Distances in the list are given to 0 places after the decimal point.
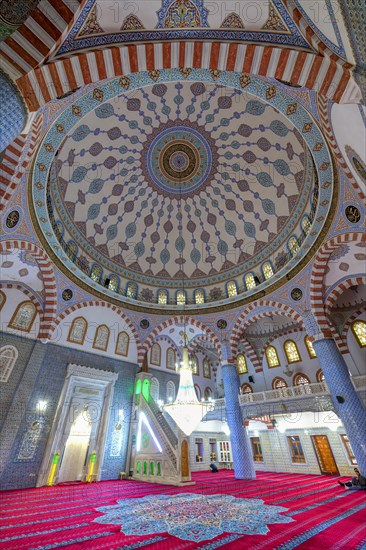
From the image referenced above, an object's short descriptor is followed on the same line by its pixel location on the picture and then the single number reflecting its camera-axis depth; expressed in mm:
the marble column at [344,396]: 7684
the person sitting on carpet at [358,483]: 7245
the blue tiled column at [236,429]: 10023
